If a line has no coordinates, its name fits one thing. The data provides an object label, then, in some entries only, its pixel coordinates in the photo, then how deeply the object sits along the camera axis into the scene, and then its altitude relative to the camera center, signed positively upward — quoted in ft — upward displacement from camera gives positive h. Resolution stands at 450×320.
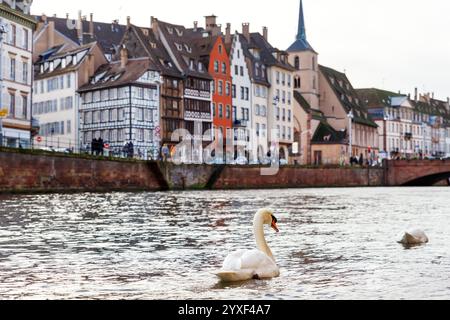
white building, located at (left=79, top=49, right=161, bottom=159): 280.92 +27.92
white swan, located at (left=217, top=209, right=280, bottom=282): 40.06 -3.30
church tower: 432.66 +59.94
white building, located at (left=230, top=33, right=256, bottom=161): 347.36 +36.68
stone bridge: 359.25 +8.44
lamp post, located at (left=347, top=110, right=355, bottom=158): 400.88 +26.54
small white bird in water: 60.03 -3.12
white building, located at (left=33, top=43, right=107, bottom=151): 298.15 +36.15
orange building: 329.31 +42.91
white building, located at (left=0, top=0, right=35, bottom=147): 213.46 +30.27
